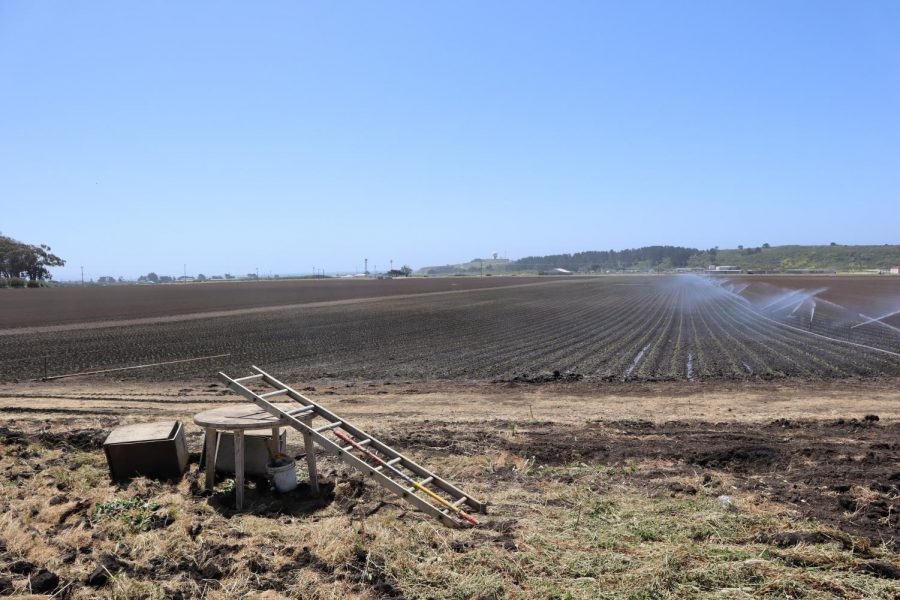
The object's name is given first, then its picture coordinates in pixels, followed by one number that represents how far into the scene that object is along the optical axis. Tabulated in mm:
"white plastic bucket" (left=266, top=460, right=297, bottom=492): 6270
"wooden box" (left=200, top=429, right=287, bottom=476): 6641
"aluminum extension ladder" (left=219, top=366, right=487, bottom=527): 5301
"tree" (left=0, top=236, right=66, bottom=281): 121062
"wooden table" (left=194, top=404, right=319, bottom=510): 5934
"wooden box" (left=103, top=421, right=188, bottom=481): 6555
